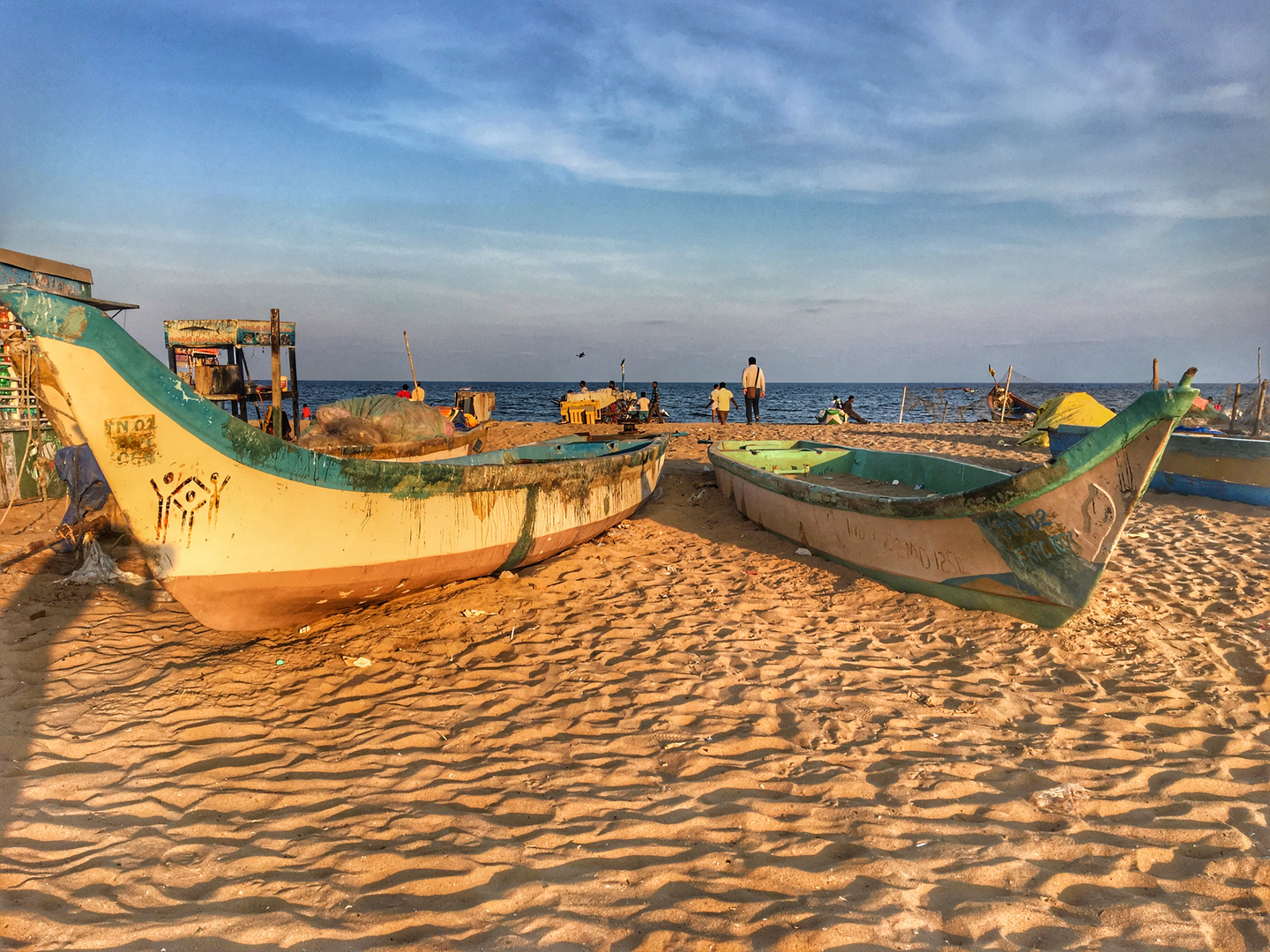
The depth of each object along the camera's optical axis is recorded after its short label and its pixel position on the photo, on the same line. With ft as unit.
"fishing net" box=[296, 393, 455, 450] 30.30
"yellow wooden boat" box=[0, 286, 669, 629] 11.64
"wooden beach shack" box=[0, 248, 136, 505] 26.61
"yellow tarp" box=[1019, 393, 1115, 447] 46.80
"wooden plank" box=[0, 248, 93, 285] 30.12
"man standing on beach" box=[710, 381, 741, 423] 63.62
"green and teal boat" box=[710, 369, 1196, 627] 13.37
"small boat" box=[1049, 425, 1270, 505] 28.14
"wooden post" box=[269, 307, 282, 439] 34.22
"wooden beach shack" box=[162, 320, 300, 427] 36.91
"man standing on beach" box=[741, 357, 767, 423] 60.03
